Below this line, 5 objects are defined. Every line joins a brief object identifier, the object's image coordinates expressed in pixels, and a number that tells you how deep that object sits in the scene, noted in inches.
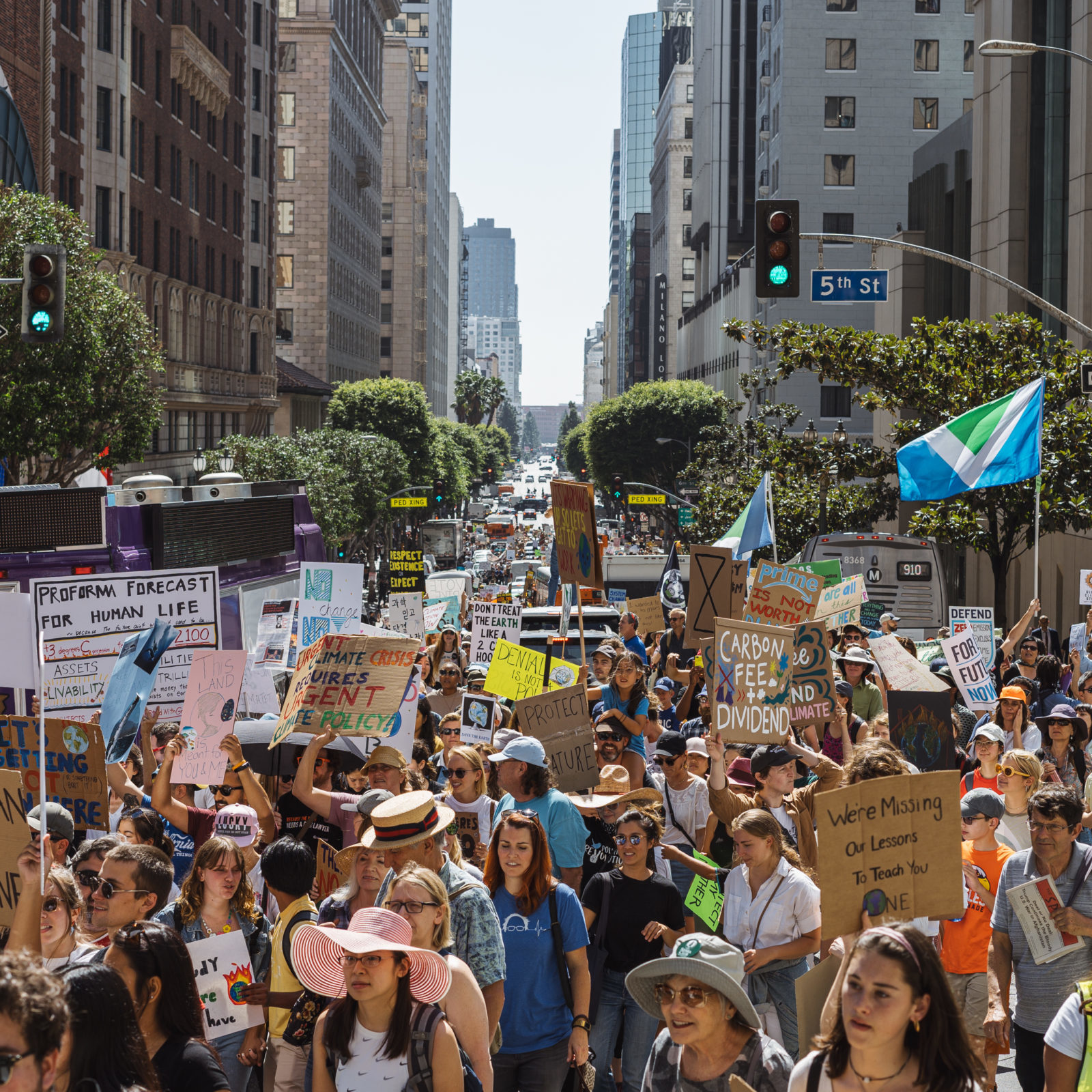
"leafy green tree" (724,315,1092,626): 981.8
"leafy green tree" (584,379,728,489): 3521.2
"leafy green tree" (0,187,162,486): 1169.4
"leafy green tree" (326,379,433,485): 3624.5
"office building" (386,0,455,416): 6801.2
